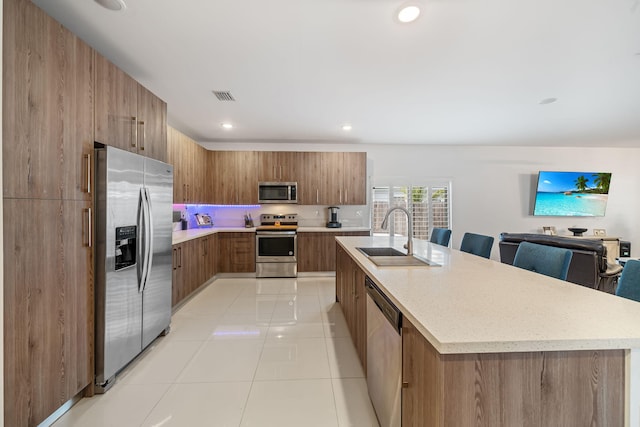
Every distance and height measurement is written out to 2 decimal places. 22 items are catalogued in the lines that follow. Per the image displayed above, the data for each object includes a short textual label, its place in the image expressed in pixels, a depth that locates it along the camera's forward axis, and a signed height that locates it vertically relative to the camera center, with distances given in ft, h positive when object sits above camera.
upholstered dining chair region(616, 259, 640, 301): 4.17 -1.11
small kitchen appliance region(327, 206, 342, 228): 17.21 -0.45
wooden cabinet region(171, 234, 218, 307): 10.71 -2.51
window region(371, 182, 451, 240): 18.49 +0.50
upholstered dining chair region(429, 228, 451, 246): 10.52 -1.02
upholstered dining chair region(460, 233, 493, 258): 8.18 -1.06
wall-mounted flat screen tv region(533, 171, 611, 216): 18.60 +1.29
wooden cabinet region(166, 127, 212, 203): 12.41 +2.22
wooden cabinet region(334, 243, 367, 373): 6.48 -2.59
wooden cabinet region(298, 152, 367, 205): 16.83 +2.08
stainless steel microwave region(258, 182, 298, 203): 16.60 +1.18
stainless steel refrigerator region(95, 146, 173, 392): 6.10 -1.17
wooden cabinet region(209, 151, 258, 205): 16.55 +2.09
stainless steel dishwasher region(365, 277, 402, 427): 3.85 -2.42
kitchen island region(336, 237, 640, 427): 2.60 -1.57
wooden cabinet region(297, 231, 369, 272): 15.98 -2.43
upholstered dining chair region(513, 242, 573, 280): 5.51 -1.06
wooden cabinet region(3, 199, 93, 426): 4.32 -1.77
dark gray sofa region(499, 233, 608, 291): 10.29 -1.97
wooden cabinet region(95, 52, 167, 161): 6.25 +2.60
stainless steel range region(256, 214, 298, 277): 15.69 -2.40
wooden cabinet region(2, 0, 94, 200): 4.32 +1.90
